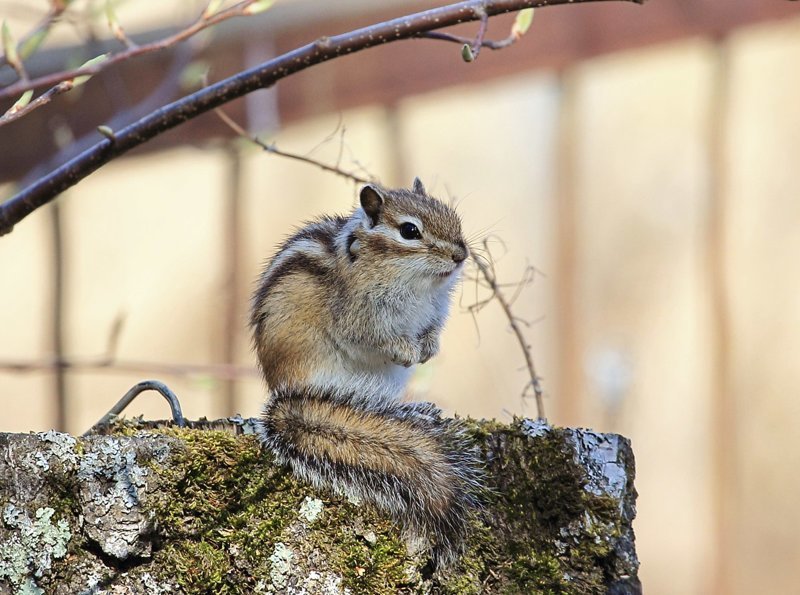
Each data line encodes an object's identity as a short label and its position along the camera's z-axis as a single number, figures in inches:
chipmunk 139.6
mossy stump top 138.2
